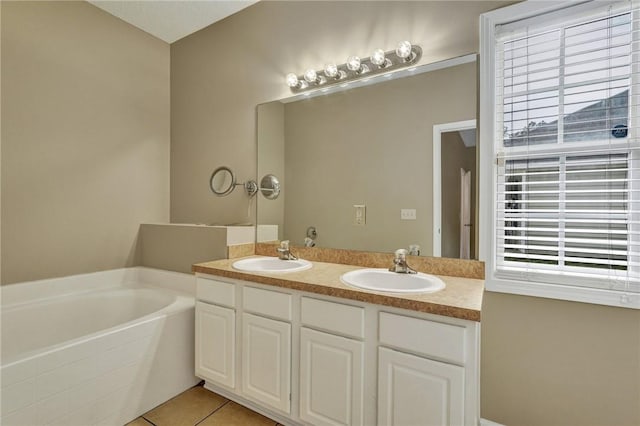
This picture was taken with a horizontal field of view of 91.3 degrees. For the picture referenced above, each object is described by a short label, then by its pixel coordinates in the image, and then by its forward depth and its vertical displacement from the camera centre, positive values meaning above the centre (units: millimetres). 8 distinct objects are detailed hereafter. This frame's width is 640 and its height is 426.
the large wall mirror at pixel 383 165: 1673 +284
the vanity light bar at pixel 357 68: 1789 +899
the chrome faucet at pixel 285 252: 2139 -288
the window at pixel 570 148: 1336 +293
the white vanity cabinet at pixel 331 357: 1186 -671
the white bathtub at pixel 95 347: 1415 -775
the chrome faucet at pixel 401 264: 1683 -289
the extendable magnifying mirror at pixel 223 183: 2529 +233
